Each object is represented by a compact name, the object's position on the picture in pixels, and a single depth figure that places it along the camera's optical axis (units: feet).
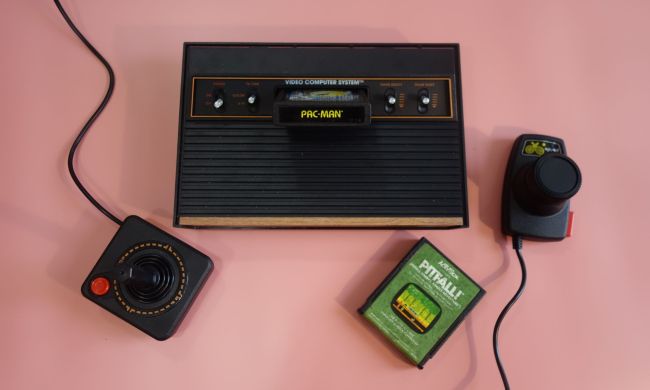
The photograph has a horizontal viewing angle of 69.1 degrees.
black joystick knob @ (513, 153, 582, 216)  2.87
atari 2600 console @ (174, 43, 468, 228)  3.02
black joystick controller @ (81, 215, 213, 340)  3.03
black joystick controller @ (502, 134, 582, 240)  2.89
